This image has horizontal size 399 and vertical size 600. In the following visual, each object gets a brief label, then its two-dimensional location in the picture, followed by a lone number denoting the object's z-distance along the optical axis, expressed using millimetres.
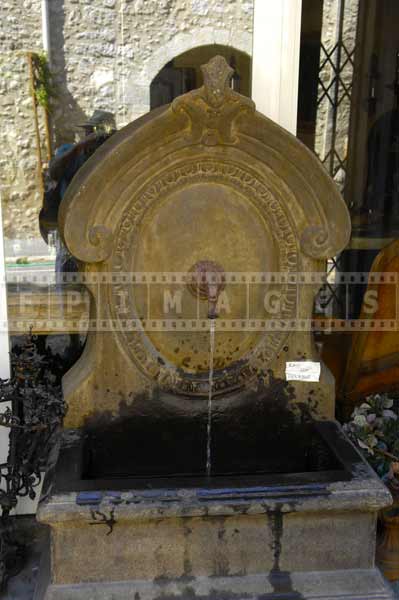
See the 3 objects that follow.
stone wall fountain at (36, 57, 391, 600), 1840
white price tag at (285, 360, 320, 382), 2285
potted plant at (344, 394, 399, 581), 2326
